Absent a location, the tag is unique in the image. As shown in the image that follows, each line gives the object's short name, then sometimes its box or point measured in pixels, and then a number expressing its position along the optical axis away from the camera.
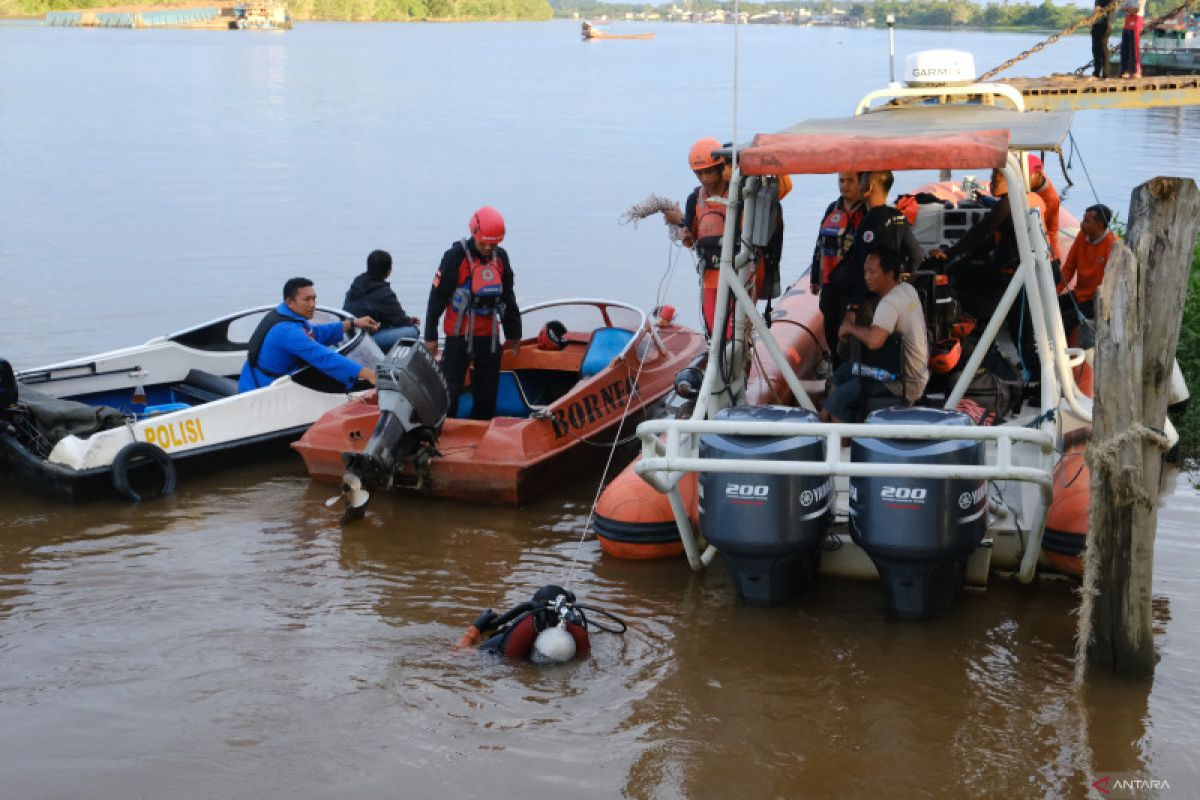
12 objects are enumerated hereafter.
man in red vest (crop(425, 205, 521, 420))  8.85
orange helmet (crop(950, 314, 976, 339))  8.22
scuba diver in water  6.20
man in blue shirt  9.32
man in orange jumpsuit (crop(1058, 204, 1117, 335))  8.96
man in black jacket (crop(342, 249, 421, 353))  10.46
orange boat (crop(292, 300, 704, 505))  8.41
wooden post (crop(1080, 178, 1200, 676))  5.59
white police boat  8.47
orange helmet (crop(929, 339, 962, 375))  7.75
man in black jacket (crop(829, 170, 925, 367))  7.30
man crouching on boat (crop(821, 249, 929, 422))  7.09
